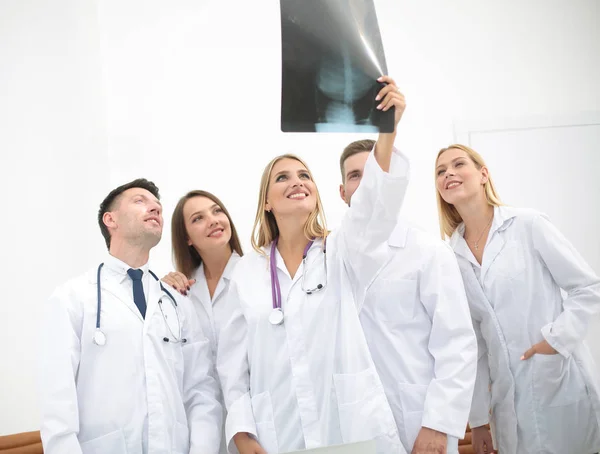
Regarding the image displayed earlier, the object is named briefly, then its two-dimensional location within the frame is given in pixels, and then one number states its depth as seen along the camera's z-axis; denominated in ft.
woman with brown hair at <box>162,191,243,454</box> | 6.47
